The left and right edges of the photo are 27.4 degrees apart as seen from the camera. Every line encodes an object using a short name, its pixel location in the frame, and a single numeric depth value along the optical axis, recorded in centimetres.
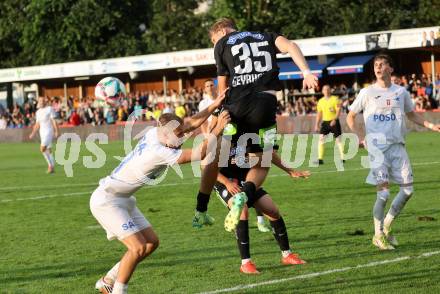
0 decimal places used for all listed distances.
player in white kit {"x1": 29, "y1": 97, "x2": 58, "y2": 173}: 2662
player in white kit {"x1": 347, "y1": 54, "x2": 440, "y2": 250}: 1078
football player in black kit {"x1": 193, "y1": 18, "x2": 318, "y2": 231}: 929
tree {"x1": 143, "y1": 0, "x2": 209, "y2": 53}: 6981
